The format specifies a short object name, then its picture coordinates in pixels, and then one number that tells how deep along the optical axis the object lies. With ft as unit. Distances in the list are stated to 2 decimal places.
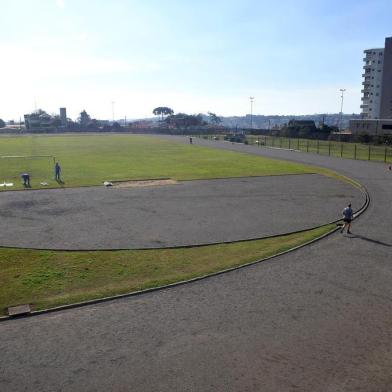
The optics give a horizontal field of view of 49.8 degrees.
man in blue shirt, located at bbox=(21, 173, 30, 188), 104.41
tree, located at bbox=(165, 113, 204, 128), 563.48
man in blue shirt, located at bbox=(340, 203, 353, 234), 64.23
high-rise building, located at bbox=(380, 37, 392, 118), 346.54
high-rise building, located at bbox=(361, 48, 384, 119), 403.13
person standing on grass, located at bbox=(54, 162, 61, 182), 113.60
